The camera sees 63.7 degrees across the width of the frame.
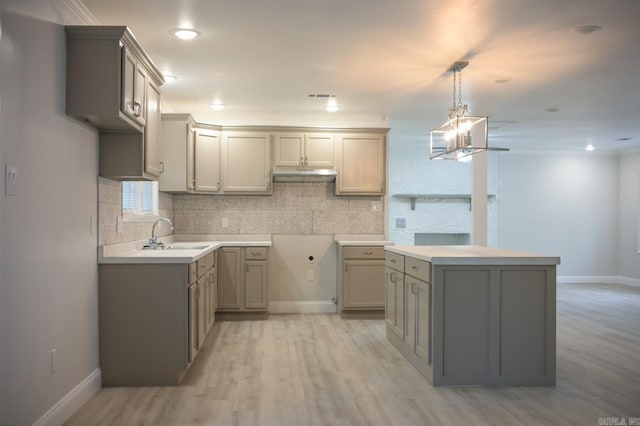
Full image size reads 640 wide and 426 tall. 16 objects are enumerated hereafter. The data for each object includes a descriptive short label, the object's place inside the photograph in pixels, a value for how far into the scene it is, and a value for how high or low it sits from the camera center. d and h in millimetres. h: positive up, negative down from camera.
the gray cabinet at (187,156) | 5562 +623
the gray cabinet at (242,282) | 5703 -779
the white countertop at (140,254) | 3455 -309
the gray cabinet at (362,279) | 5820 -752
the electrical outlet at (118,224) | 3811 -97
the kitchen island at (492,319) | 3439 -709
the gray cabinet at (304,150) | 6070 +736
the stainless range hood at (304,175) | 5891 +435
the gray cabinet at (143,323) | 3461 -760
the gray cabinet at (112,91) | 2916 +697
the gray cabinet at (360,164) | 6133 +578
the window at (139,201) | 4271 +95
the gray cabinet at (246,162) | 6043 +587
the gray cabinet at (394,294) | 4168 -691
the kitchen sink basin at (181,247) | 4472 -341
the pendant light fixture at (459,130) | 3941 +649
